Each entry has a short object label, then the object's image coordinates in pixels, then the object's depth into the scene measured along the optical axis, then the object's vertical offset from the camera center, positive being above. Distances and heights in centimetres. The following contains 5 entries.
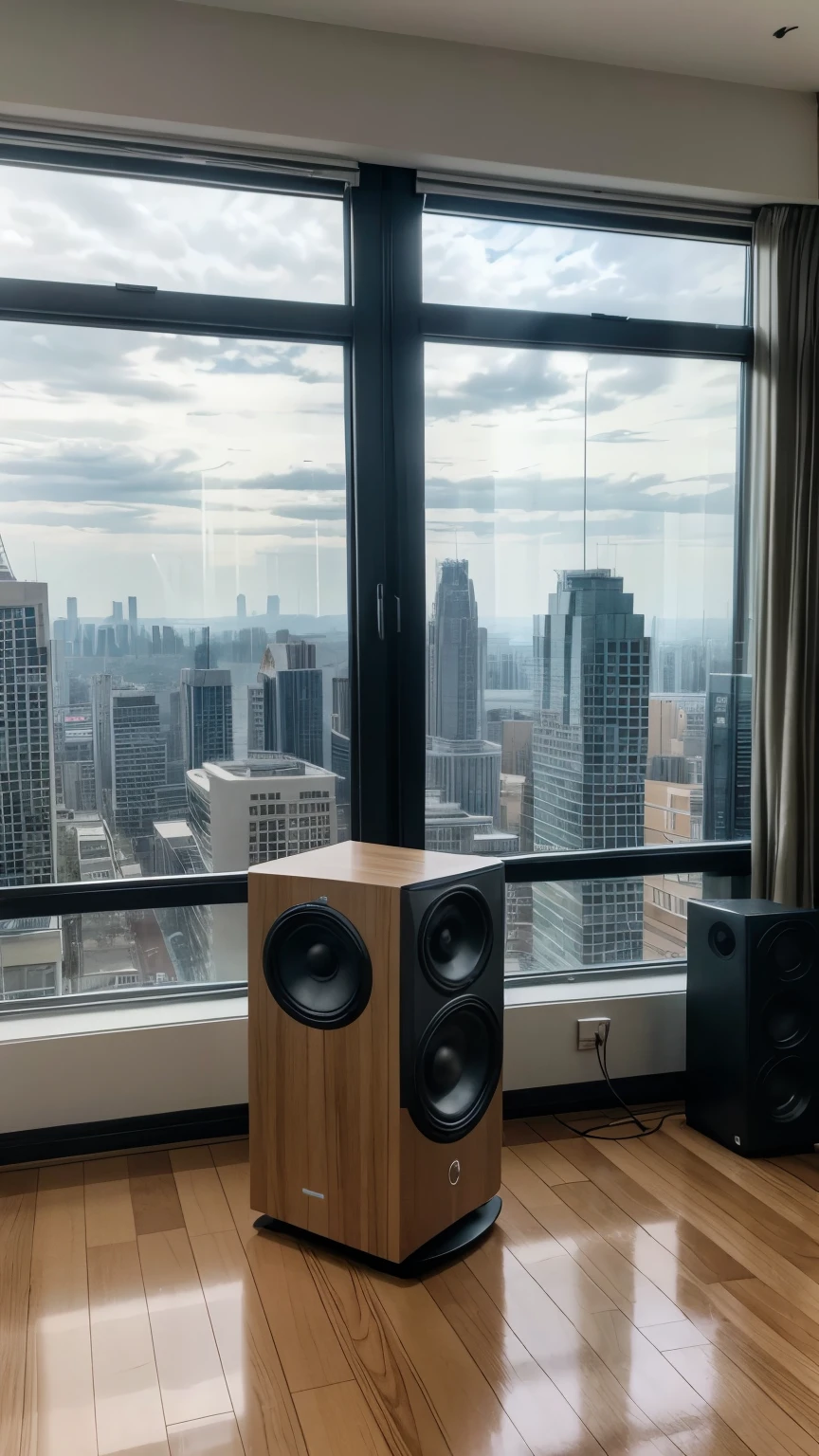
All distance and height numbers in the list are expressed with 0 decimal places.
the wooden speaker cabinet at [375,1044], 209 -77
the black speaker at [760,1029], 266 -92
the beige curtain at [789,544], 302 +36
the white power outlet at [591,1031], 296 -101
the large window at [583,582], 296 +26
